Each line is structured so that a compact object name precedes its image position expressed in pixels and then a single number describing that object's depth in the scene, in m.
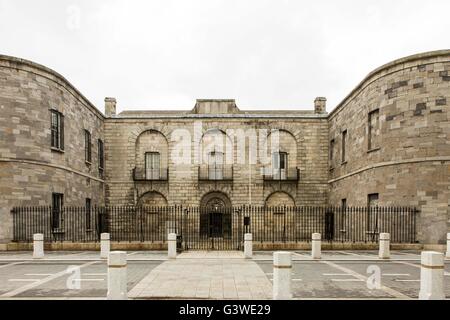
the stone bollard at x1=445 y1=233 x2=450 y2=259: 13.51
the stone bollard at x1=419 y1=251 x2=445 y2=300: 6.86
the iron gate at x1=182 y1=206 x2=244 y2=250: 25.44
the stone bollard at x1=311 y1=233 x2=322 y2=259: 13.12
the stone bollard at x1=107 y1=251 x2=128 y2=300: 6.81
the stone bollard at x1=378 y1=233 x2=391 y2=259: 13.05
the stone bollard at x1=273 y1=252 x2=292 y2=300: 6.82
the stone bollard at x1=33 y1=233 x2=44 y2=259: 13.32
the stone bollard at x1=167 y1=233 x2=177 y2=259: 13.09
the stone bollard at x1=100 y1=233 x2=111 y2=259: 13.40
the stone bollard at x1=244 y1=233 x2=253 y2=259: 13.12
